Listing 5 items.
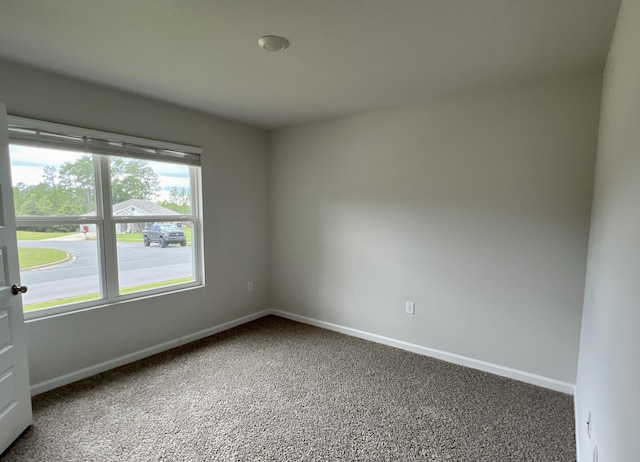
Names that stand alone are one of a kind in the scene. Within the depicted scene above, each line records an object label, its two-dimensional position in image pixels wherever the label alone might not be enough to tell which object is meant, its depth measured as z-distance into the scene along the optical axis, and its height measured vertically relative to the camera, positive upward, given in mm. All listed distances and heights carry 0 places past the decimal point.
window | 2377 -114
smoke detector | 1866 +952
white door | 1876 -784
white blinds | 2285 +493
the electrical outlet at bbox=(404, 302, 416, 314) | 3160 -1018
